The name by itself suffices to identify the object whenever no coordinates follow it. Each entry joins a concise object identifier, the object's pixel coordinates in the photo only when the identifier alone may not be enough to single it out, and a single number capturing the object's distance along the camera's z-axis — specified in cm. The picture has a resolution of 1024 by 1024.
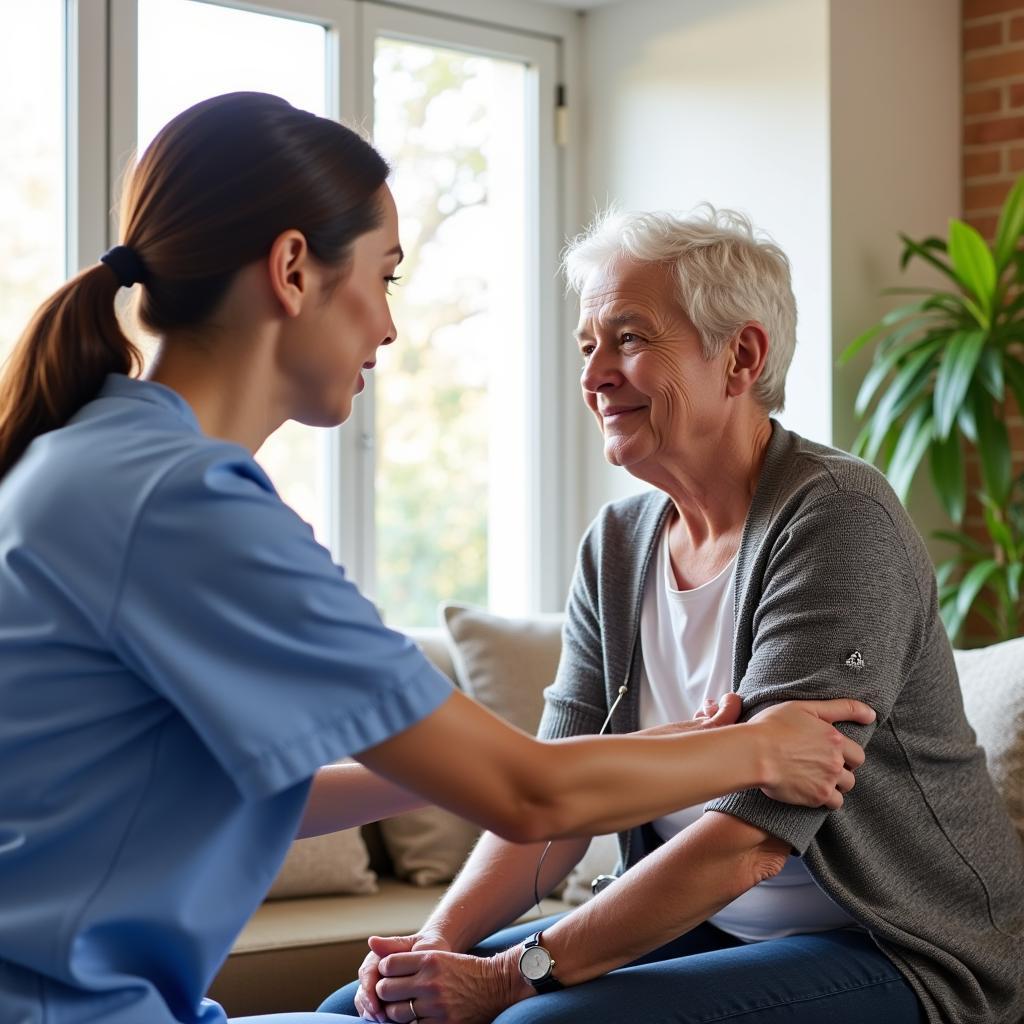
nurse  102
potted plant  332
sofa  218
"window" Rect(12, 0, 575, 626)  326
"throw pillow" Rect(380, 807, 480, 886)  290
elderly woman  158
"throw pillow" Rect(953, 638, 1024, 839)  210
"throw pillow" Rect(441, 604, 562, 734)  301
